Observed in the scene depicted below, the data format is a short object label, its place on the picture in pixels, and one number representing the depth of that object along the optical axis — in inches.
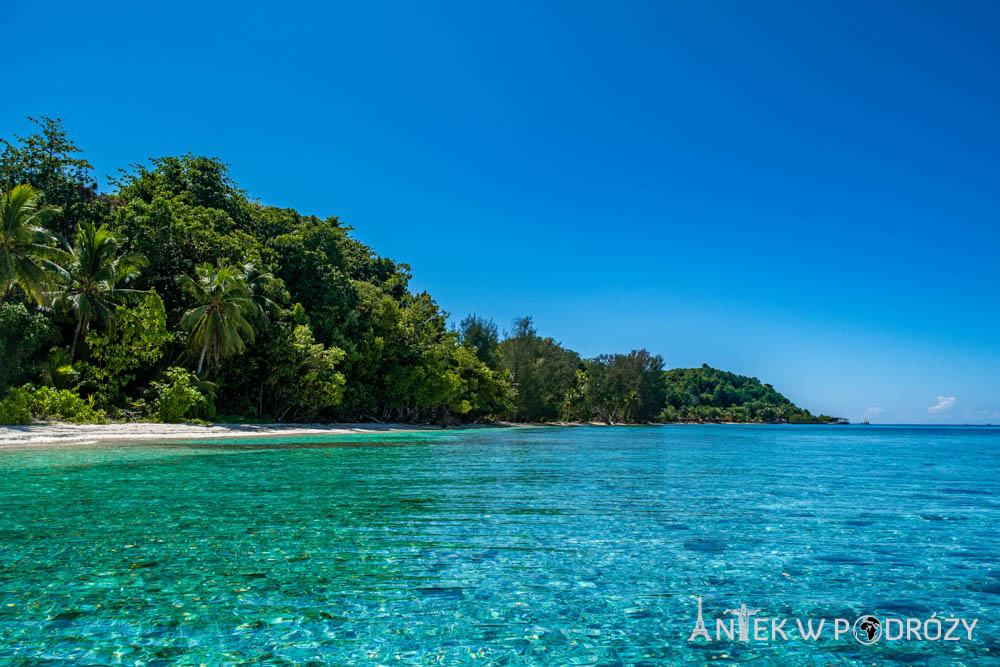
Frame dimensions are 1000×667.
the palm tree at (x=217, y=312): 1210.0
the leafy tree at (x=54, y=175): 1322.6
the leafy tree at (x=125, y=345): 1093.1
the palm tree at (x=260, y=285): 1343.5
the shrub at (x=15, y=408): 874.8
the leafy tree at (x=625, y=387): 3750.0
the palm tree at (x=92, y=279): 1045.8
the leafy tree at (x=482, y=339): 2837.1
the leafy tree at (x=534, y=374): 3085.6
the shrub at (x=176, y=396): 1138.7
